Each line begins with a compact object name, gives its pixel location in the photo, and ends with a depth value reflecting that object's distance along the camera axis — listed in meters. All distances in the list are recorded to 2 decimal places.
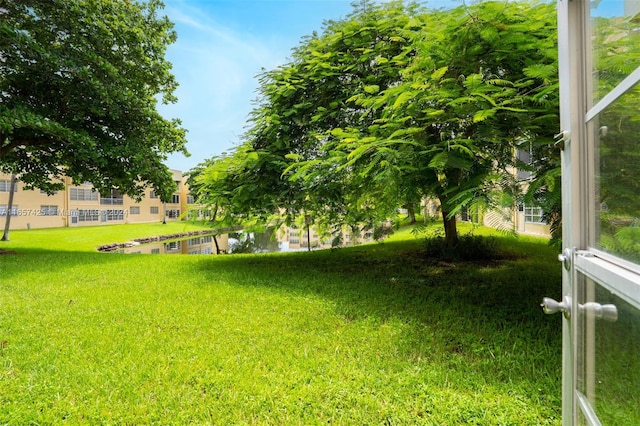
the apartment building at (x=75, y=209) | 25.67
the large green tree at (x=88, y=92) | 8.67
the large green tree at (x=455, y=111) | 3.08
